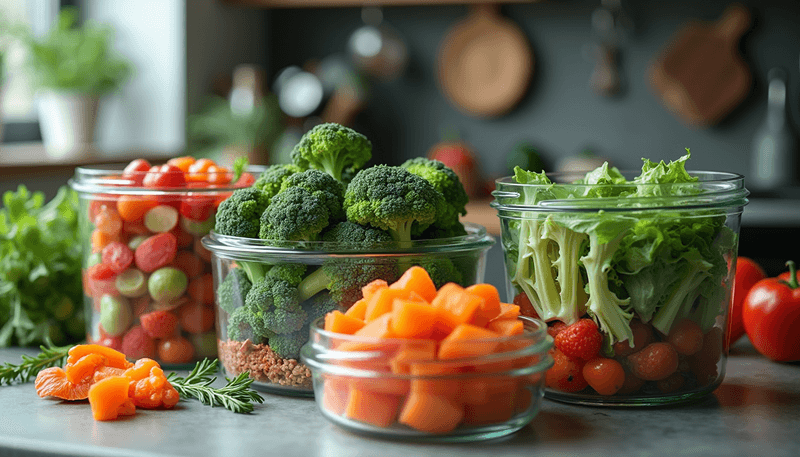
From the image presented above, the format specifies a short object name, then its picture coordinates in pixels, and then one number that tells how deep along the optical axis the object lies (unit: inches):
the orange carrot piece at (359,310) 33.1
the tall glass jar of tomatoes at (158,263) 43.9
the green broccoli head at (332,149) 41.6
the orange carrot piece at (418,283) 32.7
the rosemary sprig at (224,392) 36.7
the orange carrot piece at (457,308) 30.7
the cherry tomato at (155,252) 43.7
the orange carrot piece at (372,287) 33.7
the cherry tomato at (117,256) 44.1
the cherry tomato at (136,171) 44.8
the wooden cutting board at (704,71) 132.6
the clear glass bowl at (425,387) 29.9
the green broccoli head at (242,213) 39.0
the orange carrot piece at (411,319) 29.9
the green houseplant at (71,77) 118.2
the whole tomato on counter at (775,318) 45.4
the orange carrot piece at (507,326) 31.9
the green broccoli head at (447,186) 41.2
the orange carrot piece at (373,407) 30.8
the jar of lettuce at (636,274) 34.9
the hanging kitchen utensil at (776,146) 129.3
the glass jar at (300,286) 37.2
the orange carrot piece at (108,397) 34.6
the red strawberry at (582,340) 35.3
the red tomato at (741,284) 49.6
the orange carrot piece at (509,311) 33.2
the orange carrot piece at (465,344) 29.7
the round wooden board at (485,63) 143.2
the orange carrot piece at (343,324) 32.4
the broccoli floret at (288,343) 37.7
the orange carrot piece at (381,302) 31.7
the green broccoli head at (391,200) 37.0
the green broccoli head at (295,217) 37.1
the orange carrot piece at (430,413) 30.0
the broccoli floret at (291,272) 37.4
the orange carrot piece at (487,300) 31.9
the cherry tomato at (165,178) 44.1
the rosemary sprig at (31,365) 41.0
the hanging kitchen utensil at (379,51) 147.9
